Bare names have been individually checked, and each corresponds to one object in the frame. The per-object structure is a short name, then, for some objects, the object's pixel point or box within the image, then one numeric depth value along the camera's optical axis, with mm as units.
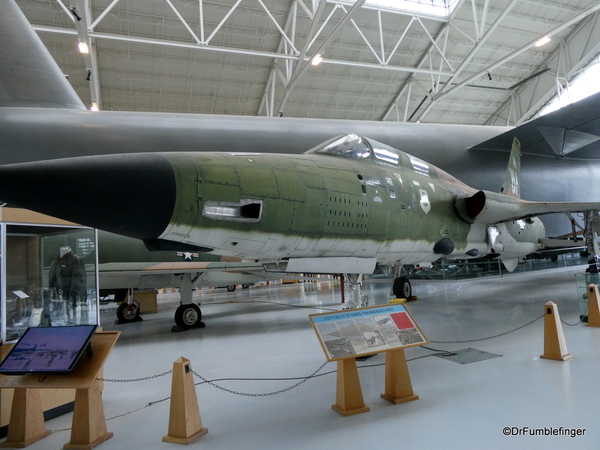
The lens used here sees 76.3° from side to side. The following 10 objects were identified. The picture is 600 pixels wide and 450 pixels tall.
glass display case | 3750
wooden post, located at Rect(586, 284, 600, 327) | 5785
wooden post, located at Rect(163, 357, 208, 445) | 2863
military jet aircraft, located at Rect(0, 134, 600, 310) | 2652
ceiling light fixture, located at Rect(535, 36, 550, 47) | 15009
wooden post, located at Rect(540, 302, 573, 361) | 4262
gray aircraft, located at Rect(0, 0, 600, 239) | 8125
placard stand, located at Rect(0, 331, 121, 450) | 2785
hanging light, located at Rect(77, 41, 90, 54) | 11953
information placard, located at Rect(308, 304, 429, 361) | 3197
